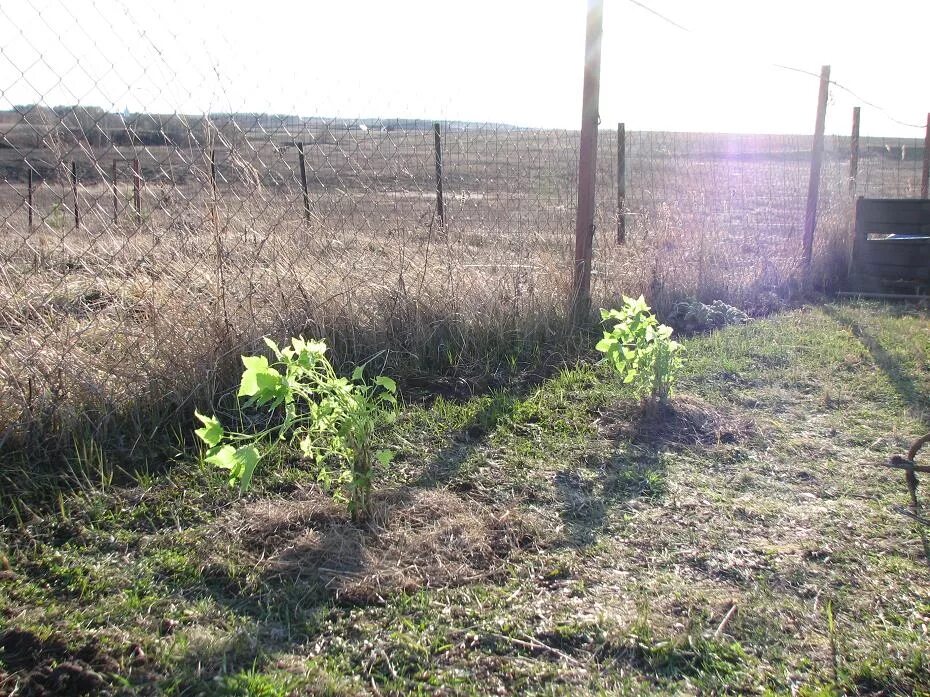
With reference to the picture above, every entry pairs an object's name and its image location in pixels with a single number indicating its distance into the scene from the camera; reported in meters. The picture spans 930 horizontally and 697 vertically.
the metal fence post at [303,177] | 4.51
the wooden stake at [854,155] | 8.85
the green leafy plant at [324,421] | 2.55
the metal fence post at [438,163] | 5.59
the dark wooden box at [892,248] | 7.27
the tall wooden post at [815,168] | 7.38
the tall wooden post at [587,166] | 5.04
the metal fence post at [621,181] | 7.38
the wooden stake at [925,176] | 9.32
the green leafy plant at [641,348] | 3.99
